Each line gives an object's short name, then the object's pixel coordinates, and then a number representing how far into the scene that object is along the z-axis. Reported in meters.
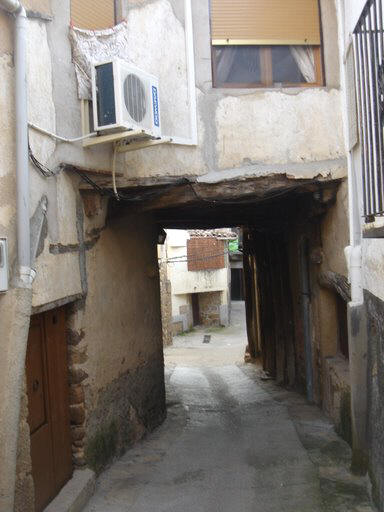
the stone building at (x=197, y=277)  29.19
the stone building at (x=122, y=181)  4.13
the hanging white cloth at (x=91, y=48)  5.32
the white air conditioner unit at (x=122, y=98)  4.96
